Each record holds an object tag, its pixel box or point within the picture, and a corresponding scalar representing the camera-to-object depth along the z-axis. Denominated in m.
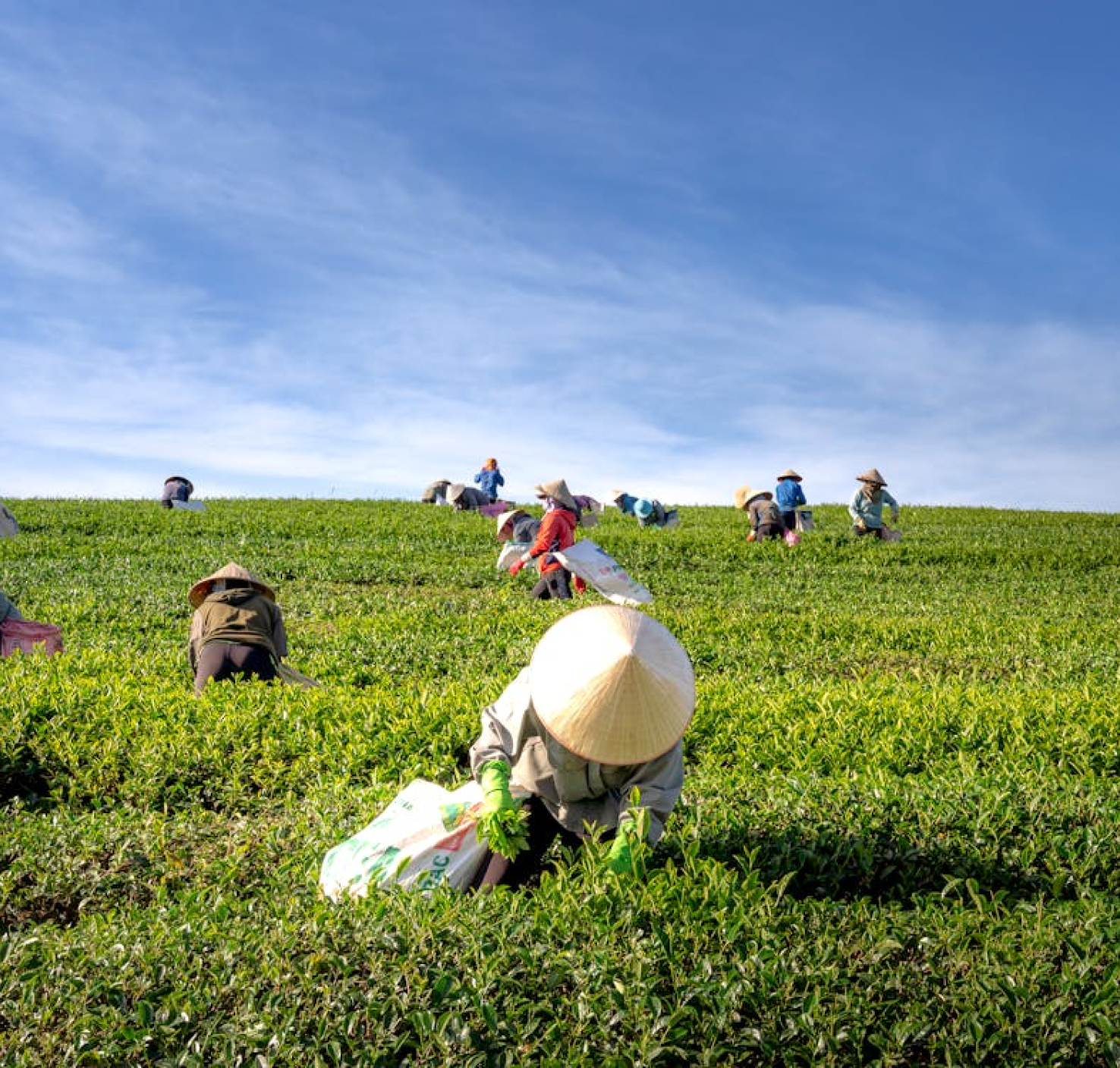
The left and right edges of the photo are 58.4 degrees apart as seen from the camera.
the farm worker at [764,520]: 21.58
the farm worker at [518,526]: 17.86
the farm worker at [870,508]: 21.97
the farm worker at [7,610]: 9.45
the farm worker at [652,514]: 24.55
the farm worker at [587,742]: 3.49
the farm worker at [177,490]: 25.84
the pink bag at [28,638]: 9.35
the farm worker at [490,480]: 28.14
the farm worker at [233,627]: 7.83
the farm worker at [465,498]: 27.08
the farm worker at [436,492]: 29.69
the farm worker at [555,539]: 13.90
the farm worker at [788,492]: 22.36
